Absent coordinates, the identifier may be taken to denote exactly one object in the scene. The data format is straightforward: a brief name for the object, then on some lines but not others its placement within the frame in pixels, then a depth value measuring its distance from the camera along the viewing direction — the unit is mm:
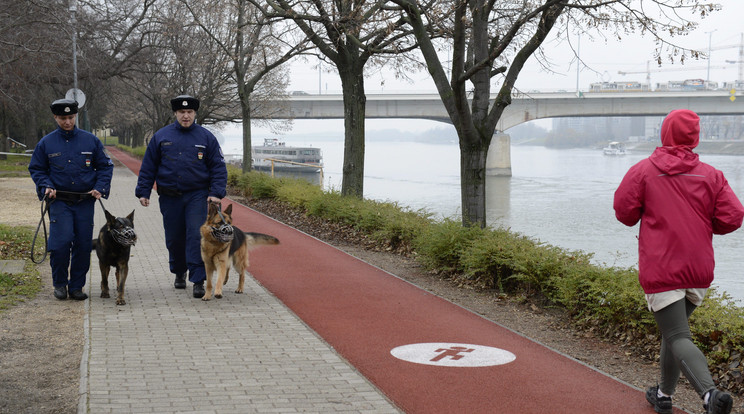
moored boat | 83562
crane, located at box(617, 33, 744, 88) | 59959
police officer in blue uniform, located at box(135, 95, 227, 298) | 8906
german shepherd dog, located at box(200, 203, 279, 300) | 8516
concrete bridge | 65250
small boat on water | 111750
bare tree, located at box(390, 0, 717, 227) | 12195
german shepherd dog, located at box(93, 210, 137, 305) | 8266
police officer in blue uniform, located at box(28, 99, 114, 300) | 8516
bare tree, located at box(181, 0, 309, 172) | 25938
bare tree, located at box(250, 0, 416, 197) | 18078
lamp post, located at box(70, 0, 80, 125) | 24125
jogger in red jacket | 5035
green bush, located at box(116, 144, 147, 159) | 65069
